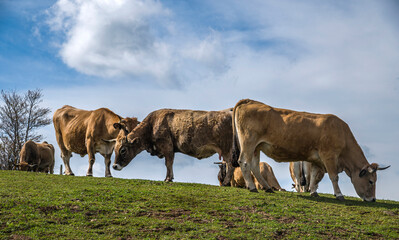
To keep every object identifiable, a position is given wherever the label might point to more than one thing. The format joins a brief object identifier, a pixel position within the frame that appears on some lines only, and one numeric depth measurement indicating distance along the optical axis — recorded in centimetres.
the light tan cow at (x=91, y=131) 2128
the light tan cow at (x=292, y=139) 1502
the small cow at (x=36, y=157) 3022
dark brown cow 1755
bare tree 3772
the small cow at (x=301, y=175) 2105
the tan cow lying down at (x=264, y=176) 2161
